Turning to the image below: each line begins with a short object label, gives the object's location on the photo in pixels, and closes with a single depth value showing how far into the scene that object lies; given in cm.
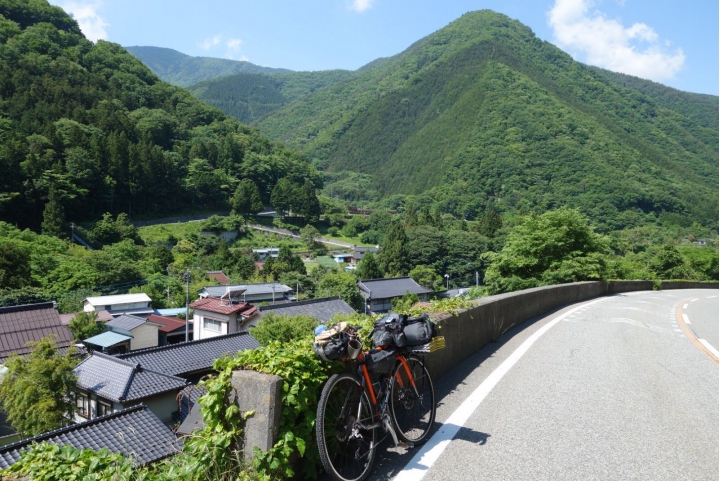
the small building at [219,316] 3105
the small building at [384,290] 4809
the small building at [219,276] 5047
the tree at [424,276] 6191
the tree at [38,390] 1375
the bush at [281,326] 2338
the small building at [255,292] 4166
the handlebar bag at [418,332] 347
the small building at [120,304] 3609
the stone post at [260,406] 263
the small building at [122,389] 1589
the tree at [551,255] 1789
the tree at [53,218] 5338
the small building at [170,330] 3262
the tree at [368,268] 5688
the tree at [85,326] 2894
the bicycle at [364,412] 290
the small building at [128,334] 2844
